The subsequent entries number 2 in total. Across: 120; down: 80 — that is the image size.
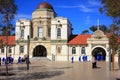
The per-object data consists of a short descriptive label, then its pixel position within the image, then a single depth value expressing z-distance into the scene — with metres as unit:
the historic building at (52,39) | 25.73
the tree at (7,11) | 9.51
